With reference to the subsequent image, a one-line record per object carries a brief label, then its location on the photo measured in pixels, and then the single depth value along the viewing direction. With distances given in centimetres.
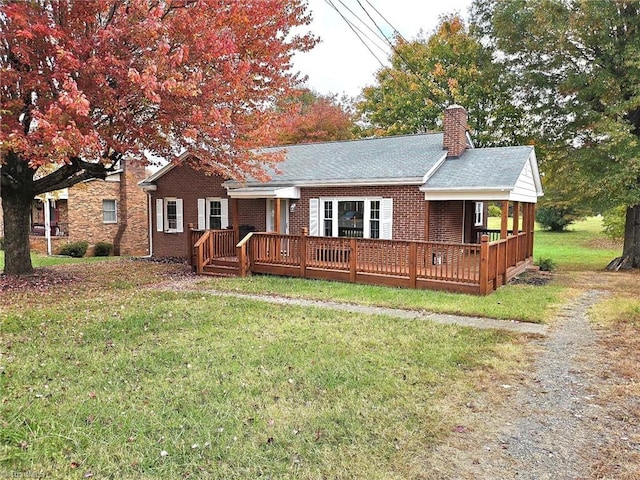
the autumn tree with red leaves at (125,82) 841
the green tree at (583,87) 1394
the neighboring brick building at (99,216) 2270
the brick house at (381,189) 1250
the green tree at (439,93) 2327
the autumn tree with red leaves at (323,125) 2870
